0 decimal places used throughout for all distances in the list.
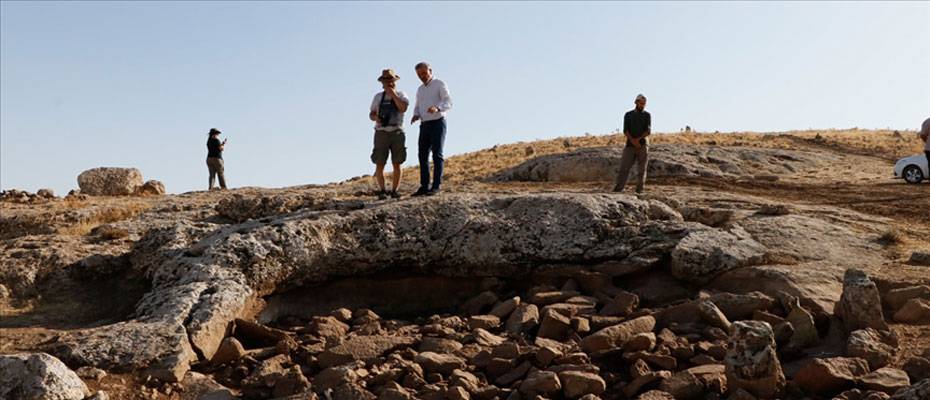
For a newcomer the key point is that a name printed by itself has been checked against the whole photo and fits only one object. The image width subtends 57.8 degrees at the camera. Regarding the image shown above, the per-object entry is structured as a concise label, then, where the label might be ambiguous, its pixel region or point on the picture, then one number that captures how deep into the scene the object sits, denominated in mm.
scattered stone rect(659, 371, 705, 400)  6113
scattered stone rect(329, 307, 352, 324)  8023
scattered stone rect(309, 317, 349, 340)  7562
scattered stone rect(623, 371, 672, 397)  6262
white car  18672
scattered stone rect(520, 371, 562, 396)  6219
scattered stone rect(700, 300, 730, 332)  7302
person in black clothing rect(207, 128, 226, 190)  19359
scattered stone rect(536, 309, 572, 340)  7352
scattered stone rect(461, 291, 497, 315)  8305
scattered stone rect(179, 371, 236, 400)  6419
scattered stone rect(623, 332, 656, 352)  6820
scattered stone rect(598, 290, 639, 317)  7774
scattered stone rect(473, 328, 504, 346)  7227
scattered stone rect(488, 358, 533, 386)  6555
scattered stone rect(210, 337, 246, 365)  7008
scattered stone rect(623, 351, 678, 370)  6602
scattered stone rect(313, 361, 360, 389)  6426
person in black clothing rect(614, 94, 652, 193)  12703
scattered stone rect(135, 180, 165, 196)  18653
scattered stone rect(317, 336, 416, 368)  6883
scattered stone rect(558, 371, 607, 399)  6215
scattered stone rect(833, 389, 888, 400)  5805
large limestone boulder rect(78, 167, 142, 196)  19688
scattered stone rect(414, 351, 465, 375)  6672
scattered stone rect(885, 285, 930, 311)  7659
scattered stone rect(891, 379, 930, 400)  5637
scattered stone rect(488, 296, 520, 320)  7949
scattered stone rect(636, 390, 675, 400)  6047
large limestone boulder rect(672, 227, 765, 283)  8383
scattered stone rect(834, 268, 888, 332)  7047
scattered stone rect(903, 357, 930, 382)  6227
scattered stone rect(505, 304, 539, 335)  7551
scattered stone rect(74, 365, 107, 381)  6391
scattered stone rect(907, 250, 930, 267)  8727
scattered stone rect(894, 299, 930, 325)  7316
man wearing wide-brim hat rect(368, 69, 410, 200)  9891
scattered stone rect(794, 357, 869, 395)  6090
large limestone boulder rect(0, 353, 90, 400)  5961
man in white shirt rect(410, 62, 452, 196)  9797
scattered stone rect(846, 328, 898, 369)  6481
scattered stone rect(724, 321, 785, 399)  6059
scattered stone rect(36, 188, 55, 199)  16969
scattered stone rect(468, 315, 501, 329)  7648
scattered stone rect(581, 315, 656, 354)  6926
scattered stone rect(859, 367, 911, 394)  5969
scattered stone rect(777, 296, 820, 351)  7055
